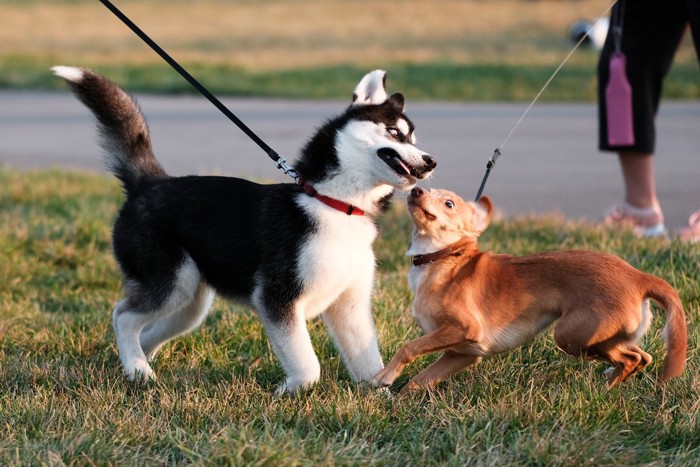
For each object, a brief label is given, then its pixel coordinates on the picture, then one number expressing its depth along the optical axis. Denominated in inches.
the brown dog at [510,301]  277.0
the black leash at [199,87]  324.2
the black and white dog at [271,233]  293.3
